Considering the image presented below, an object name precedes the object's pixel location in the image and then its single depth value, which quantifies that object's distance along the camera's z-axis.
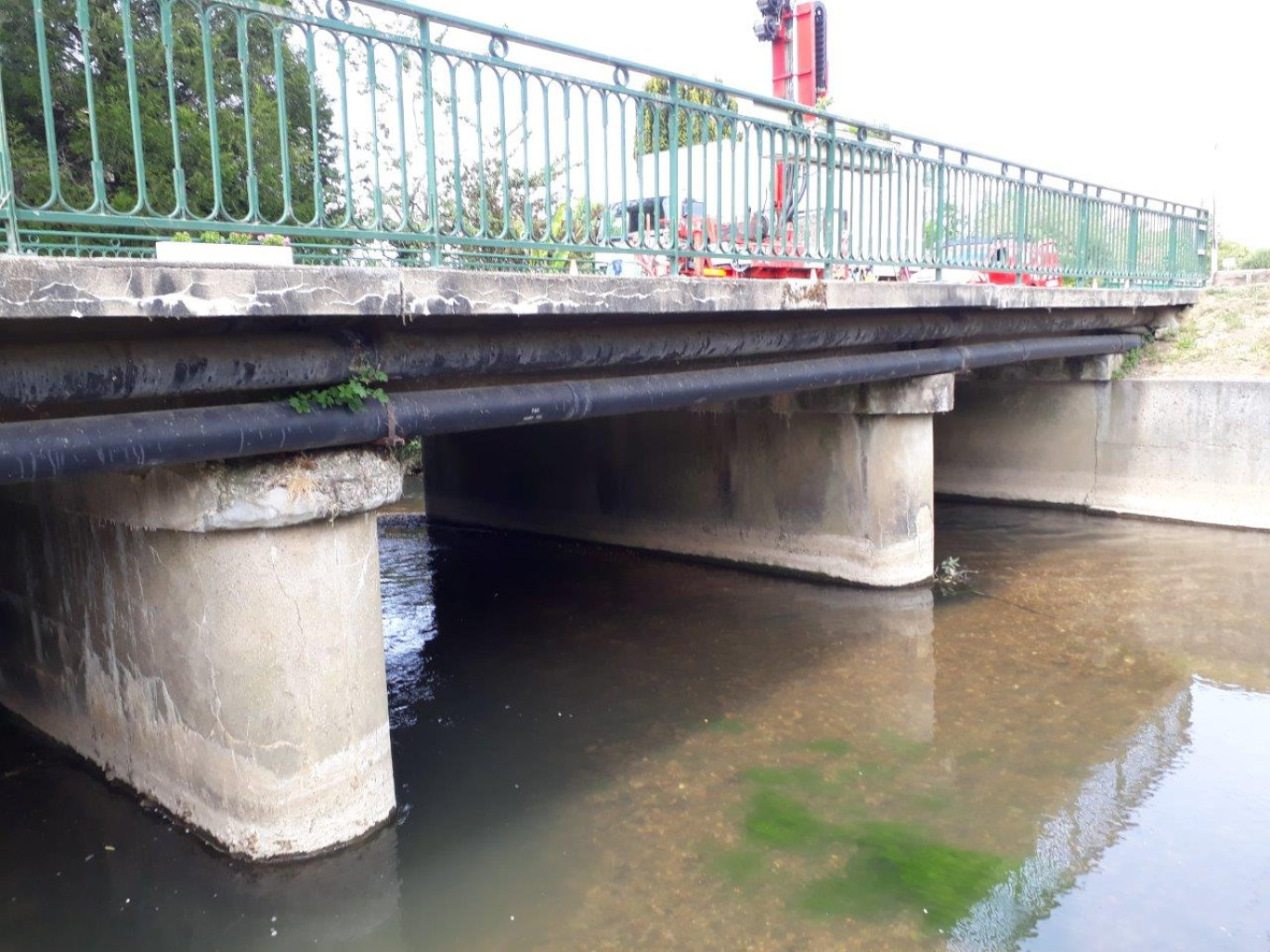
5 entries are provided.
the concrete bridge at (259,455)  3.49
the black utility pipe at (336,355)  3.41
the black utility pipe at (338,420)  3.38
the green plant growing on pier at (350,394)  4.09
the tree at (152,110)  6.64
